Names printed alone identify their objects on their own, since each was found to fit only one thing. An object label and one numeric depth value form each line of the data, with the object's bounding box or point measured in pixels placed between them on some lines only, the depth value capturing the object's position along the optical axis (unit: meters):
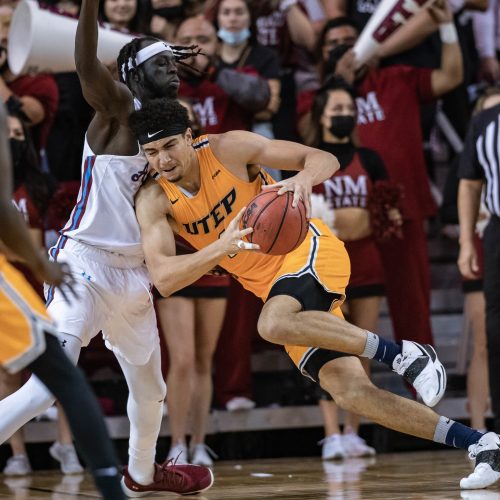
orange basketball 9.41
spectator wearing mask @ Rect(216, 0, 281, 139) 15.64
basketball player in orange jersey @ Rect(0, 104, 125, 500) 7.28
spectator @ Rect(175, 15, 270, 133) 15.15
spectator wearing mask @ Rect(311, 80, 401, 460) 14.75
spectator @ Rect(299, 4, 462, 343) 15.66
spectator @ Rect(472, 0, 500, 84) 17.75
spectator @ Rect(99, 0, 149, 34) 15.22
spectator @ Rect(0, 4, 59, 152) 14.62
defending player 10.16
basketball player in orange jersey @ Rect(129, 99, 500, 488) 9.86
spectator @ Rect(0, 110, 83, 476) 13.89
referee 12.76
